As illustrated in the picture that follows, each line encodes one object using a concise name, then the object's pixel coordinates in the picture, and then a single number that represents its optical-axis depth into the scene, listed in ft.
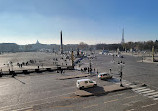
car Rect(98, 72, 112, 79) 81.74
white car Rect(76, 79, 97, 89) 62.75
